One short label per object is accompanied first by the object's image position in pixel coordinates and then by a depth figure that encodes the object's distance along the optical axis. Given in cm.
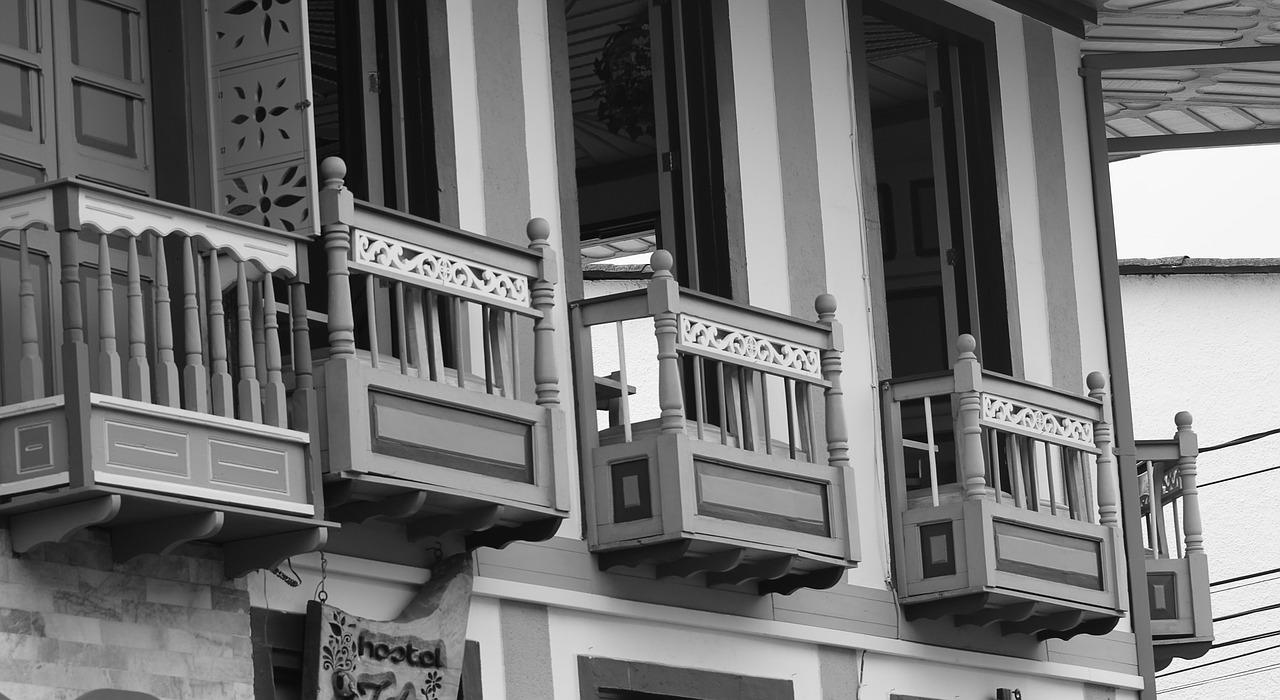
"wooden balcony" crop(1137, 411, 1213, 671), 1465
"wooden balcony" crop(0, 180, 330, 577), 823
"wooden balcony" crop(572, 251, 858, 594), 1093
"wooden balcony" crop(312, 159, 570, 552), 943
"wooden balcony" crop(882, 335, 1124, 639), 1266
